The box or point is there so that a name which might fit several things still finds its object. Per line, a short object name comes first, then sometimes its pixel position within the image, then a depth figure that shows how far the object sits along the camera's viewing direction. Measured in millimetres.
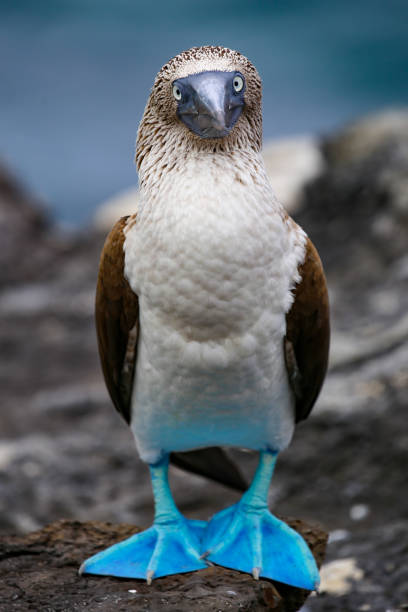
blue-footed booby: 4465
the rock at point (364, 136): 14597
